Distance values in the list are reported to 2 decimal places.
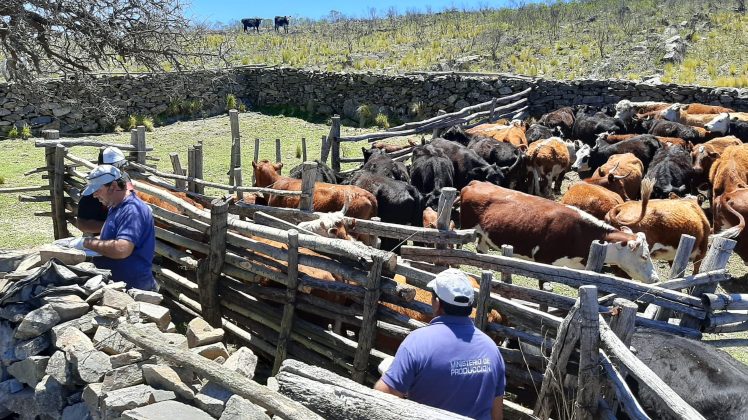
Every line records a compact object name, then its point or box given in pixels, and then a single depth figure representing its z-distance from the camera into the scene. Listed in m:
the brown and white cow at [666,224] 10.16
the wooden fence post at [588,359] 4.52
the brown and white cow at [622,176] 12.95
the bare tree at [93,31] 7.74
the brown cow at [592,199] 11.35
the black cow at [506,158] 15.08
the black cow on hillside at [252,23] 48.84
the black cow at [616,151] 15.52
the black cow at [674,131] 17.34
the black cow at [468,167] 14.14
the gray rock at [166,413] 3.99
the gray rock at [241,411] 3.84
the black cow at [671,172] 13.24
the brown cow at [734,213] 10.79
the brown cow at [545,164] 15.26
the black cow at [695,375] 4.67
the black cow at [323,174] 12.44
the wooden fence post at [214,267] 7.22
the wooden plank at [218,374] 3.77
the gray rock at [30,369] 5.01
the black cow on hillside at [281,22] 48.31
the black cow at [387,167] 12.98
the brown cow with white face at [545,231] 9.28
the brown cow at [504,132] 17.12
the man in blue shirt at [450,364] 3.91
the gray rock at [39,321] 5.06
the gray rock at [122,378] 4.40
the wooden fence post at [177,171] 10.30
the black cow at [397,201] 11.22
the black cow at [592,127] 19.00
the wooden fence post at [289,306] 6.62
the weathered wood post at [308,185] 8.38
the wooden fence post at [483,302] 5.63
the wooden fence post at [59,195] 9.68
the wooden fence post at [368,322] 5.98
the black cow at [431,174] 13.09
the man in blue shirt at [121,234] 5.64
